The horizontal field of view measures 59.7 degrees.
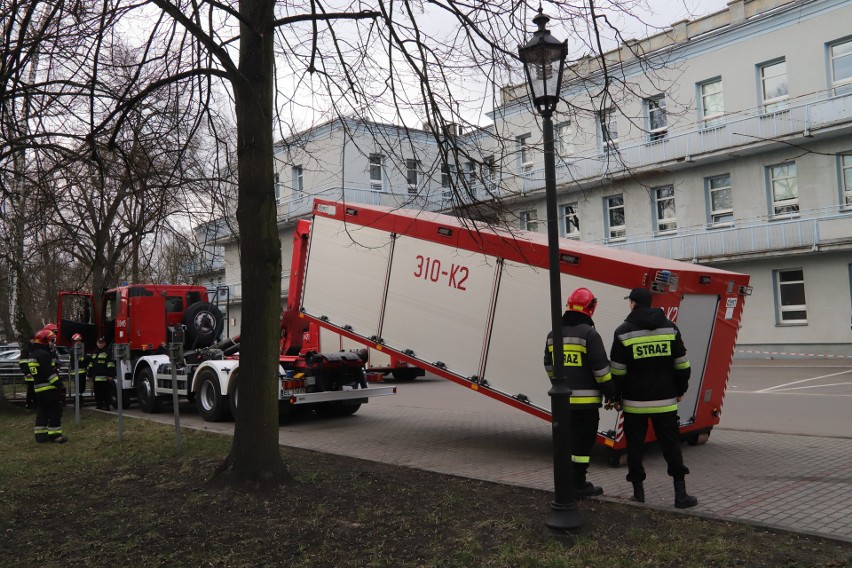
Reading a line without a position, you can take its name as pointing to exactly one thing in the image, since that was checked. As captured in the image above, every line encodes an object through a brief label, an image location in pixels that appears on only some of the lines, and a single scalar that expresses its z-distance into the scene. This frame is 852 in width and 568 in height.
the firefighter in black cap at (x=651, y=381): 6.27
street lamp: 5.64
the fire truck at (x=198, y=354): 12.74
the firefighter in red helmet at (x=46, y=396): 11.52
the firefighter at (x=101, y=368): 16.56
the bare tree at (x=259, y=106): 7.06
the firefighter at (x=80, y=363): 15.99
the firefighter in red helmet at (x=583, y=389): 6.48
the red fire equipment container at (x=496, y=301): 8.23
